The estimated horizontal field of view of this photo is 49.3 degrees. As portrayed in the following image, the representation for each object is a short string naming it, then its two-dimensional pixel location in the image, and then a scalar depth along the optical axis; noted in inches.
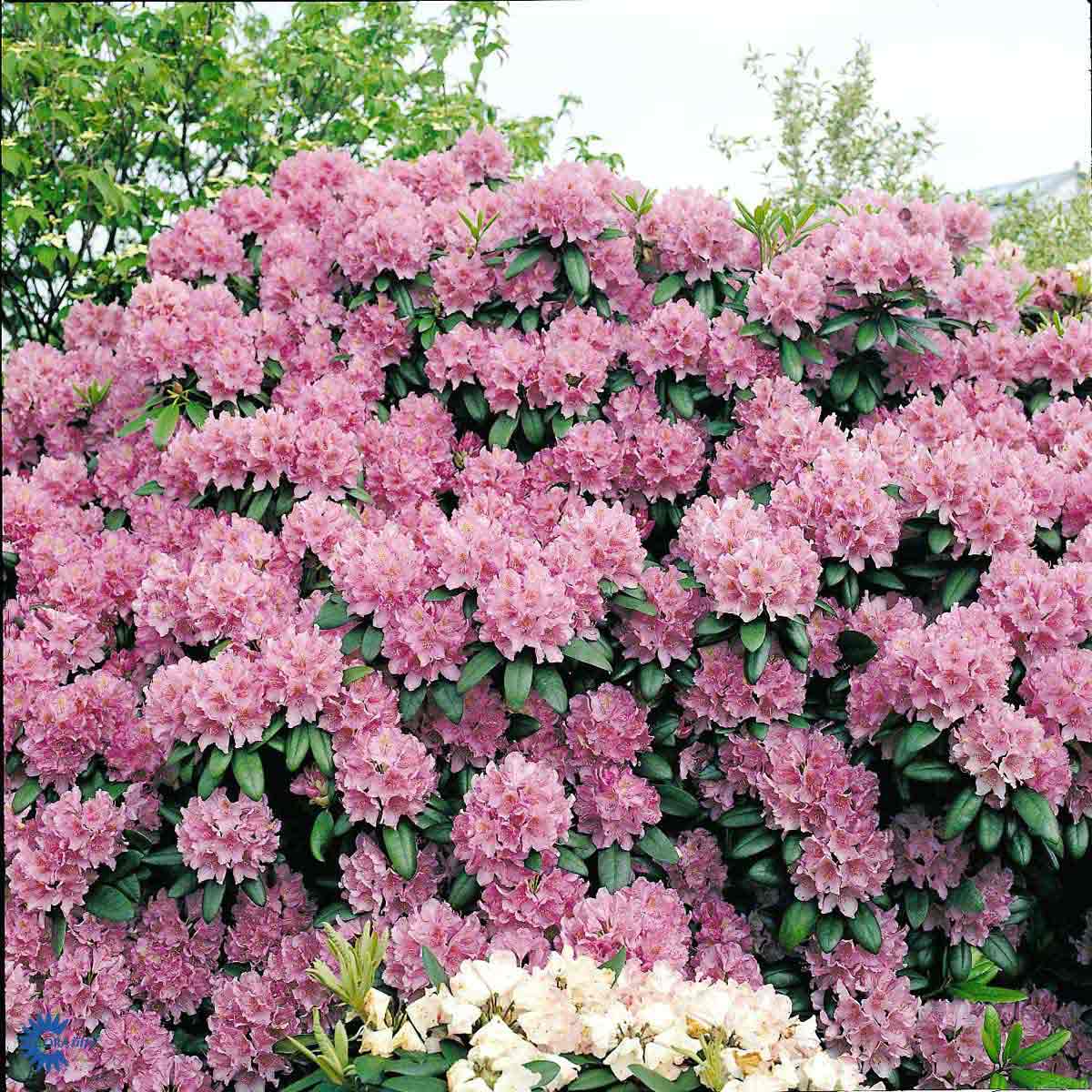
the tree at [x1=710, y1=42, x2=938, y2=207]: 208.7
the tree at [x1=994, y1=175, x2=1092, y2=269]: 169.0
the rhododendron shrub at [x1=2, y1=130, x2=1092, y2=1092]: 83.4
